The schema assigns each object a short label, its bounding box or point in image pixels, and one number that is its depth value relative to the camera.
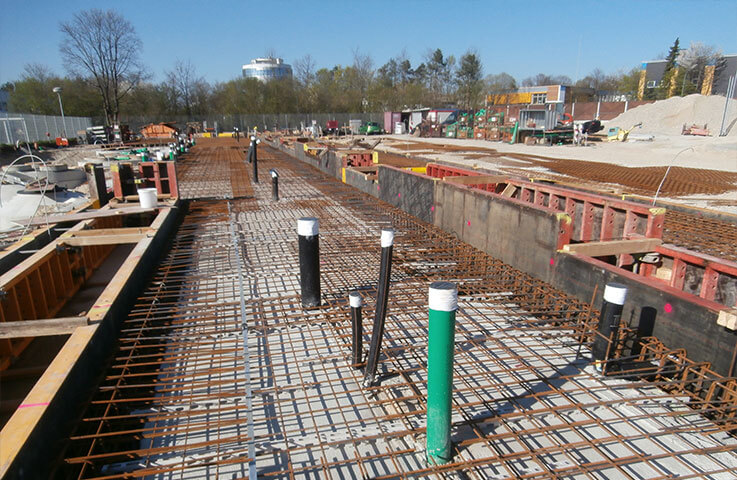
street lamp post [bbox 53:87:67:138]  44.73
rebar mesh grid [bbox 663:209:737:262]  7.49
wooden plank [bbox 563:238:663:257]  5.61
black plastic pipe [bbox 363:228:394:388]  3.65
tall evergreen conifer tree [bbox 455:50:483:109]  87.12
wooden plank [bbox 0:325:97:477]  2.48
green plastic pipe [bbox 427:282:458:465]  2.69
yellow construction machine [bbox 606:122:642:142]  38.66
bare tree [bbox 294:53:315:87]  82.62
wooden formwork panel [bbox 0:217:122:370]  5.58
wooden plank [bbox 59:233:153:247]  7.21
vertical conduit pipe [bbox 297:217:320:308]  5.21
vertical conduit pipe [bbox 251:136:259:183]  16.25
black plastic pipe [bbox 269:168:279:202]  12.12
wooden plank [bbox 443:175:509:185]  9.51
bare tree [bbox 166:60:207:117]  74.29
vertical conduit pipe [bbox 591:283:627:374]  4.02
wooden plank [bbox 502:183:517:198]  9.20
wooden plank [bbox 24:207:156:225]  8.66
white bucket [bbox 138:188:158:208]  9.51
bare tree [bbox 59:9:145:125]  57.97
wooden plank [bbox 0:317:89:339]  4.09
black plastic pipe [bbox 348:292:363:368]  3.94
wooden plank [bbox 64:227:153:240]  7.42
